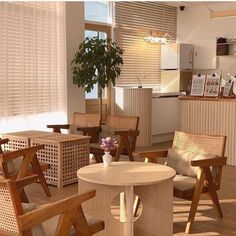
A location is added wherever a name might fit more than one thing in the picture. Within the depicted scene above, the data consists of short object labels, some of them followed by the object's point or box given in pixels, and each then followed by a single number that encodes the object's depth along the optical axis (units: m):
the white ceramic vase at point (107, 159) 3.50
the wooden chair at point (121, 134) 5.24
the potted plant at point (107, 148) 3.50
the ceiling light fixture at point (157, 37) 9.02
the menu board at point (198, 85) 6.52
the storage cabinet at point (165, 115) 8.34
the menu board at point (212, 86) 6.38
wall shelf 8.70
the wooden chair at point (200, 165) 3.64
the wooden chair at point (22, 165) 3.77
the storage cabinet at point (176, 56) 9.05
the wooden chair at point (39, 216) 2.18
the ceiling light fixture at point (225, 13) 6.32
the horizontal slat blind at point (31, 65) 6.14
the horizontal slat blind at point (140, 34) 8.41
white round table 3.07
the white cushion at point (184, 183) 3.64
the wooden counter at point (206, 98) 6.15
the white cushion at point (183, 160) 3.96
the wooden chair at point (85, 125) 5.75
